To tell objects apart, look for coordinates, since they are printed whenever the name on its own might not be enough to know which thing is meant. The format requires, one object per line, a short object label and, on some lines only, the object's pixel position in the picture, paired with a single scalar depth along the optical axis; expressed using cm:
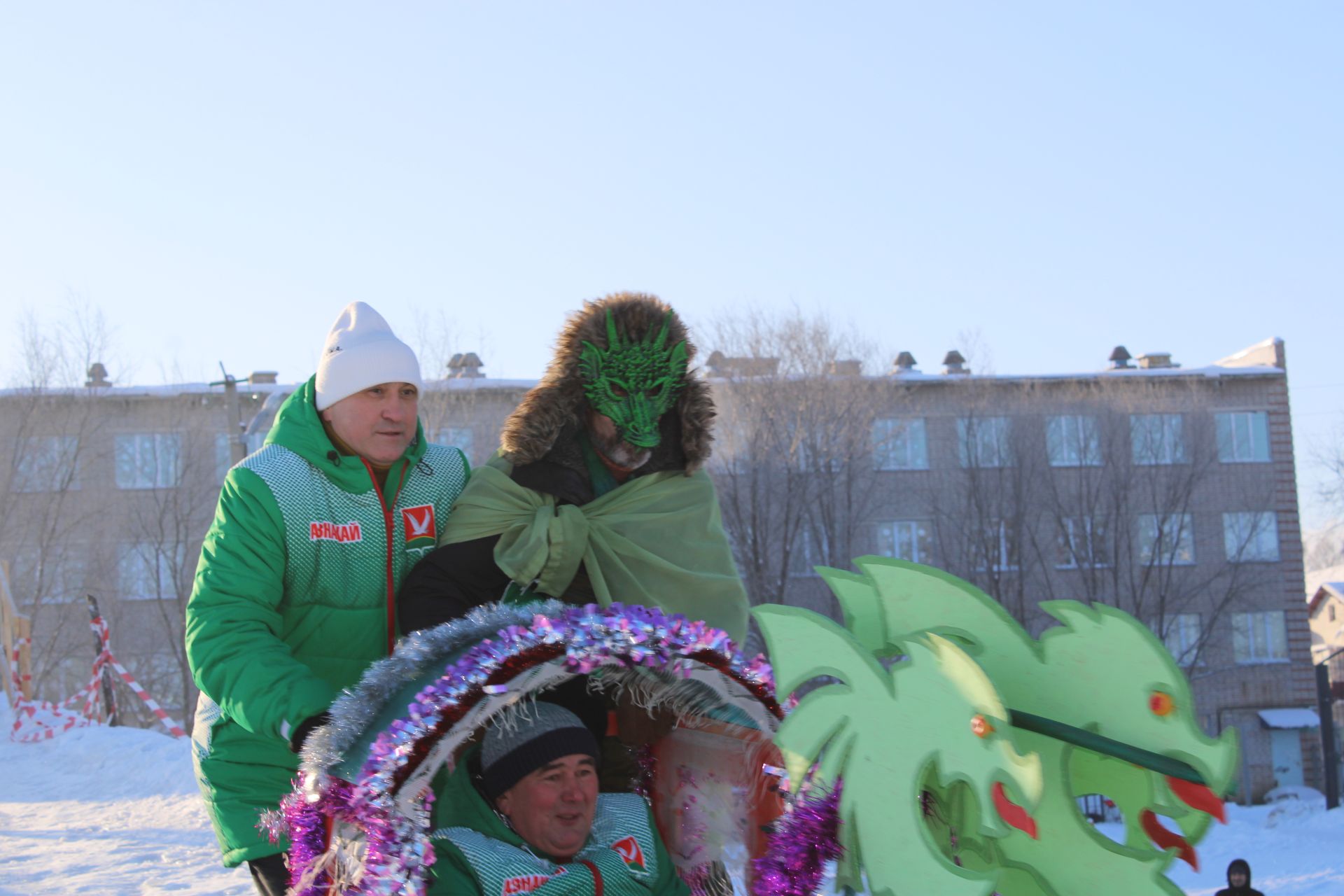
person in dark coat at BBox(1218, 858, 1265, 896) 857
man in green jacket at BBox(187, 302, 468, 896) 297
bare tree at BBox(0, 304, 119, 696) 2889
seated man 312
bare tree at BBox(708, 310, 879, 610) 2798
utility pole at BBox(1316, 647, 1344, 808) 2156
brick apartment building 2847
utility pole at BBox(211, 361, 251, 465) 1891
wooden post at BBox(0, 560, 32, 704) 1856
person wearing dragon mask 330
